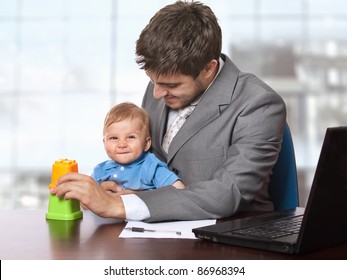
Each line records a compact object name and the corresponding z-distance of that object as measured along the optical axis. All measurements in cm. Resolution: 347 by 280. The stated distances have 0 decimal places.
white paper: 247
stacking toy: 264
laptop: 228
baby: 290
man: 274
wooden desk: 233
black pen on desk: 250
